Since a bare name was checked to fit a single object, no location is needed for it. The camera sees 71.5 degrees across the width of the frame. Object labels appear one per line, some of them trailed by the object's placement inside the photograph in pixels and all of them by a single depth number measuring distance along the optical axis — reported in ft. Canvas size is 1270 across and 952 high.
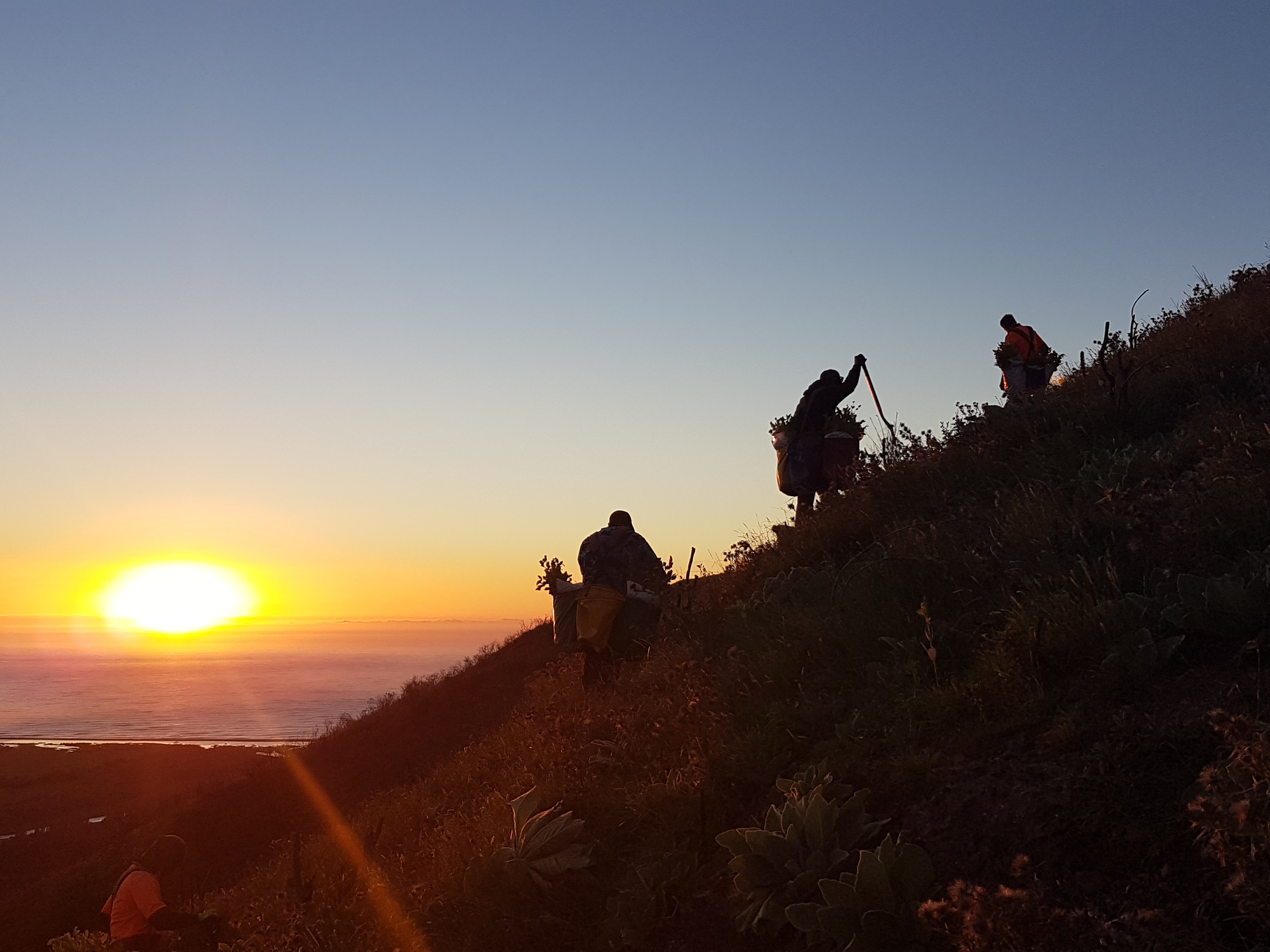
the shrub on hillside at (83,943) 32.89
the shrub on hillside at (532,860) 20.29
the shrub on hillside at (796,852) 15.44
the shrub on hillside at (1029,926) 11.50
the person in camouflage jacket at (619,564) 36.50
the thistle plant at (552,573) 38.14
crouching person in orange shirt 27.35
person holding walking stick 39.60
